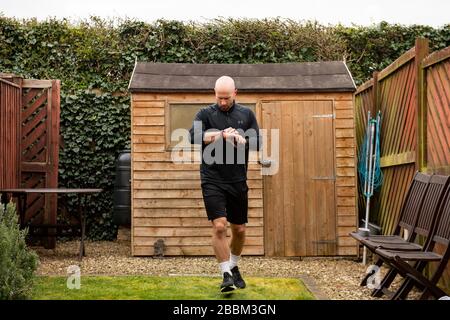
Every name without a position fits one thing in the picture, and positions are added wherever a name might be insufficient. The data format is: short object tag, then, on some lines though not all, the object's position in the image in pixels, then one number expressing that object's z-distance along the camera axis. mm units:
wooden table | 7570
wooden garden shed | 8281
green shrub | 4297
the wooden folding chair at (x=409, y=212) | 5445
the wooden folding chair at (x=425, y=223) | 4973
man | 5184
